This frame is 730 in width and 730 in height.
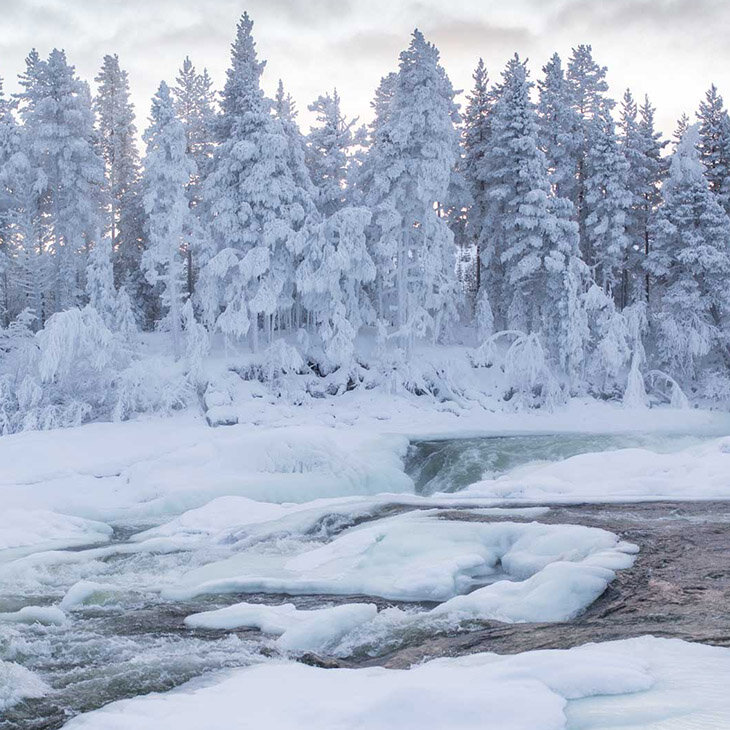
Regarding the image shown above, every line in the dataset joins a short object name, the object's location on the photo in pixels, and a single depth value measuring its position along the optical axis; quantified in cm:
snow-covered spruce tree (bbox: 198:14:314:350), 2864
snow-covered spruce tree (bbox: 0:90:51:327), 3219
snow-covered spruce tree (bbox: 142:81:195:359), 2891
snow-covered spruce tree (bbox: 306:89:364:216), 3369
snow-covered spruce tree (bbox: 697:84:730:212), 3512
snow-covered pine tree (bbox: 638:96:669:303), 3675
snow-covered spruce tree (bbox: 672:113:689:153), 3807
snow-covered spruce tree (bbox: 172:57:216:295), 3549
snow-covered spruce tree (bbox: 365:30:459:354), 3091
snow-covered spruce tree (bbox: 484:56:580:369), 3081
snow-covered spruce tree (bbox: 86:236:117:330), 2948
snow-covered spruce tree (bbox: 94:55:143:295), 3744
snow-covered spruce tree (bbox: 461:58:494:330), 3500
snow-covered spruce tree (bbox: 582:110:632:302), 3391
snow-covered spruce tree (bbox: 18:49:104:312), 3322
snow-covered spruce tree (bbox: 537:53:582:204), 3631
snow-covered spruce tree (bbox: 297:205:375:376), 2861
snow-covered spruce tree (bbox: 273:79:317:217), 3075
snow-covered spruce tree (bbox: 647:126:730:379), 3100
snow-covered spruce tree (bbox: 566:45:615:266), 3656
